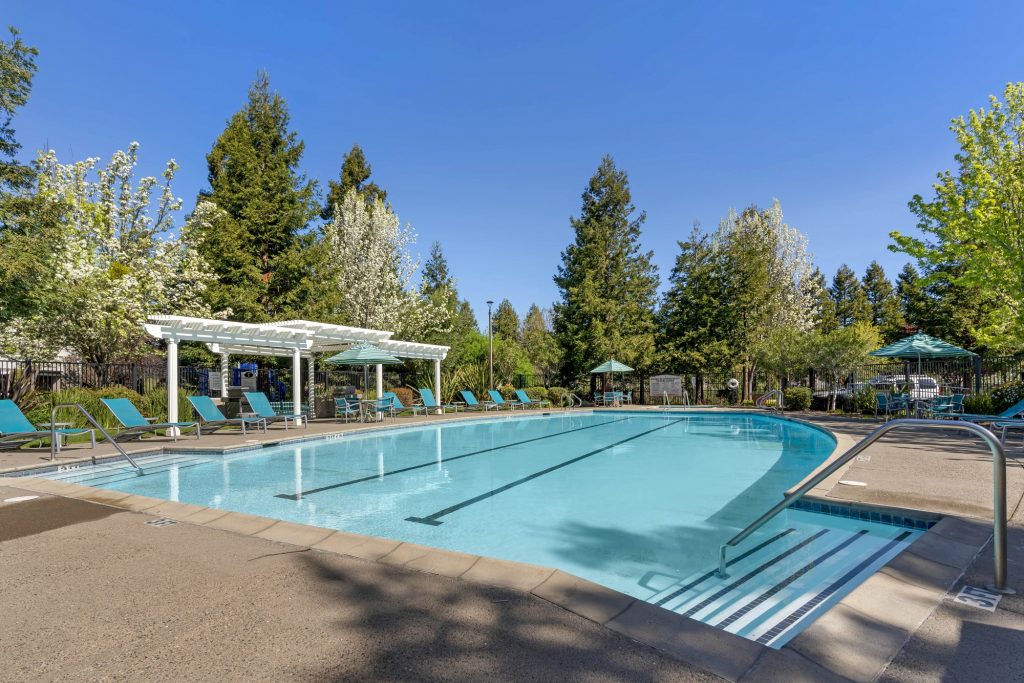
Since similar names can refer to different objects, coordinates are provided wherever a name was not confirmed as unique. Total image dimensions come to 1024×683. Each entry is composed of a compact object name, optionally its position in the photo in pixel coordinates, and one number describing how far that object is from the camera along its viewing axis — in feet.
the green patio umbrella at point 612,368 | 78.10
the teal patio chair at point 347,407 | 52.85
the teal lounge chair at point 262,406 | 42.29
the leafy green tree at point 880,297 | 147.02
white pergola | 38.65
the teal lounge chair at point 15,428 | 27.20
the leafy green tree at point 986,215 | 42.16
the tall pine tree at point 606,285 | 86.74
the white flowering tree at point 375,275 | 83.51
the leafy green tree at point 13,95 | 38.45
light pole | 76.95
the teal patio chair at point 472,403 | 68.54
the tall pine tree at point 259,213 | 71.31
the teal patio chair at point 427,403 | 62.54
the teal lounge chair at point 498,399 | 69.62
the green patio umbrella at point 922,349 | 46.70
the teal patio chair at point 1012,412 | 29.99
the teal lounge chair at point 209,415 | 37.93
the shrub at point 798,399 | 64.95
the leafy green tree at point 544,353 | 90.94
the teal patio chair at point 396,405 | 59.72
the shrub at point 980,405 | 45.43
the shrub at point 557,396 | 80.48
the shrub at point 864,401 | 56.34
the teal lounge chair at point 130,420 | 30.89
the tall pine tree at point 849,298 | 151.84
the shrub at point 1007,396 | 45.26
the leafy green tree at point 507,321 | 169.89
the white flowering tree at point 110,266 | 49.34
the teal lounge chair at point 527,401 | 72.74
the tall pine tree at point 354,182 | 108.17
